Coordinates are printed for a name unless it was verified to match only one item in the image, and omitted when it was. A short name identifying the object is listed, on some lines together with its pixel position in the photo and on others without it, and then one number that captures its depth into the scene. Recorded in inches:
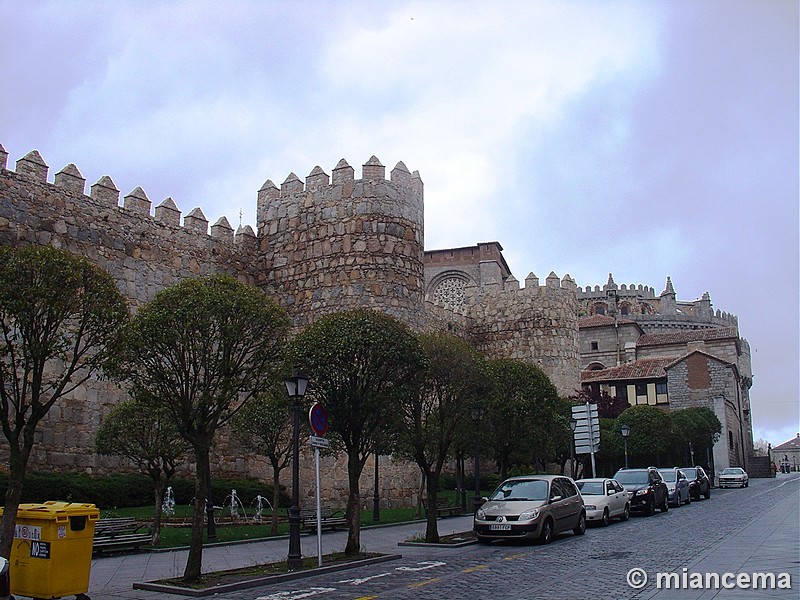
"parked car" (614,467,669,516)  896.9
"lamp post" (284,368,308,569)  457.7
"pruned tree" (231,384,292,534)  671.8
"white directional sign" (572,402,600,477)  972.6
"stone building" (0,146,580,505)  711.7
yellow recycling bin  315.9
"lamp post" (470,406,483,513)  695.7
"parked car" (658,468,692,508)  1029.2
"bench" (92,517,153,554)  517.3
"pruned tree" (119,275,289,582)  414.9
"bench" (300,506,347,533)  701.9
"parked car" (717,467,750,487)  1638.8
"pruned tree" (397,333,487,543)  603.5
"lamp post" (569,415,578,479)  910.6
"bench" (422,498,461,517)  879.7
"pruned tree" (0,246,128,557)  383.6
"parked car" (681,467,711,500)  1171.1
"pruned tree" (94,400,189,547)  558.9
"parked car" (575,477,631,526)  766.5
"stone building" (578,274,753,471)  2137.1
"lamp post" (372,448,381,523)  797.2
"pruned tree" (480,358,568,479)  822.5
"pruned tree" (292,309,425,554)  518.9
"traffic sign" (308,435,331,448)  474.6
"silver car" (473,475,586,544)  593.0
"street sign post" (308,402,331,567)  471.5
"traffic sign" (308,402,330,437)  472.4
